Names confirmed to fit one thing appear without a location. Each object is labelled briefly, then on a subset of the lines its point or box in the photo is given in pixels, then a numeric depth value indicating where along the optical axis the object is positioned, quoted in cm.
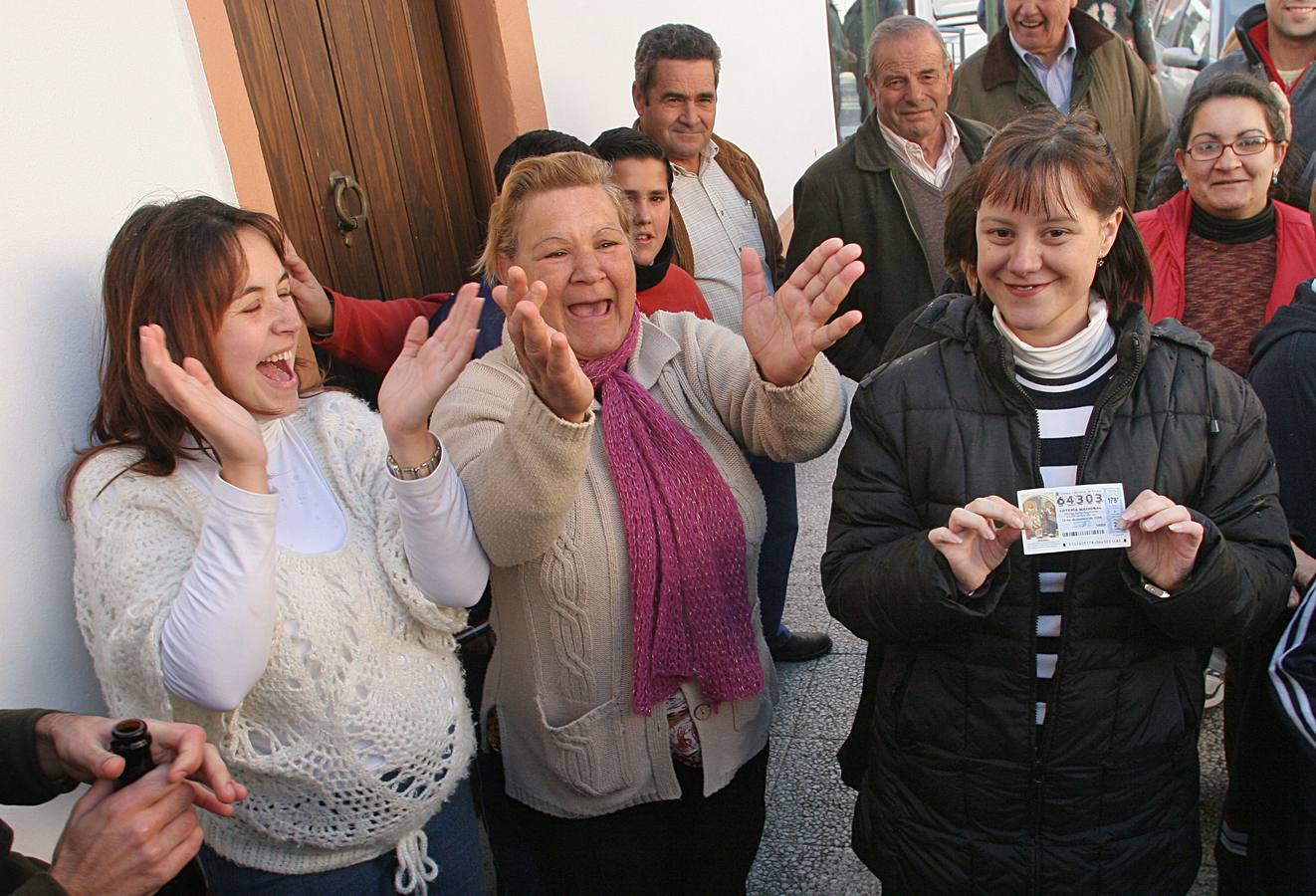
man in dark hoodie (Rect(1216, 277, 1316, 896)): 195
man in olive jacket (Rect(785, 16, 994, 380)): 367
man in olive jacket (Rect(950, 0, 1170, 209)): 441
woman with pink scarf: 196
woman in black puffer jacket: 177
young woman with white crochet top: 159
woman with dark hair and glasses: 279
